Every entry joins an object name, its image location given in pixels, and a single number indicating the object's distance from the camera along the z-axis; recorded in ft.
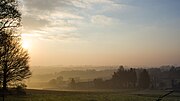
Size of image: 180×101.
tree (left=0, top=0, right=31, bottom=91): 125.55
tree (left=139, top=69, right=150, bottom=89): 523.70
